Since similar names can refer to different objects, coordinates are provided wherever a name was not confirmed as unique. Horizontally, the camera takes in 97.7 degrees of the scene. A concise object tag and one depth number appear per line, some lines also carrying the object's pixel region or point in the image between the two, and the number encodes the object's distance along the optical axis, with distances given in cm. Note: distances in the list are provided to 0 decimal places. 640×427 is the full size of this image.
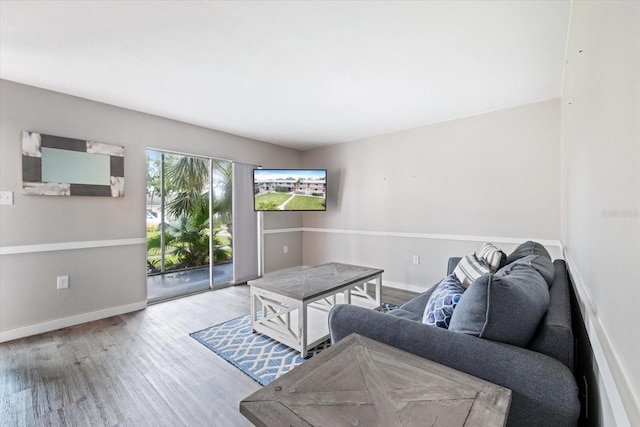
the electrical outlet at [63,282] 287
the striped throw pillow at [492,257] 186
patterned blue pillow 142
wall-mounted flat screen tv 457
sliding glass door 432
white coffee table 233
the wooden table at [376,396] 76
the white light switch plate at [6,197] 256
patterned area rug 211
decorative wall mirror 269
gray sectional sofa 87
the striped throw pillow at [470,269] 172
